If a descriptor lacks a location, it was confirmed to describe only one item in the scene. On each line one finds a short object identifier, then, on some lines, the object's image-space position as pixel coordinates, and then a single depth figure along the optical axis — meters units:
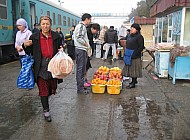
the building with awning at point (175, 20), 7.51
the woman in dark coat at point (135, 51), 5.92
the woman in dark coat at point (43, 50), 3.88
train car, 9.59
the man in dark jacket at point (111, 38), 11.18
